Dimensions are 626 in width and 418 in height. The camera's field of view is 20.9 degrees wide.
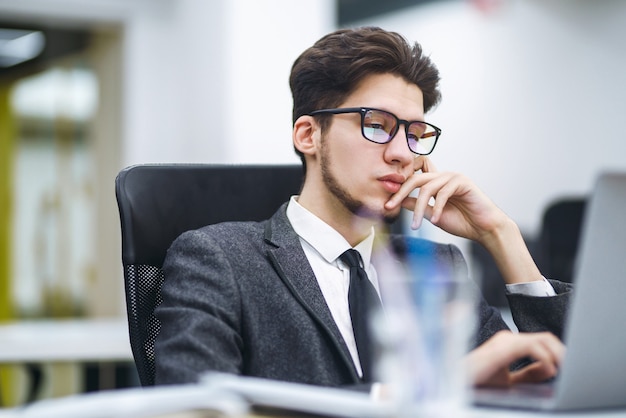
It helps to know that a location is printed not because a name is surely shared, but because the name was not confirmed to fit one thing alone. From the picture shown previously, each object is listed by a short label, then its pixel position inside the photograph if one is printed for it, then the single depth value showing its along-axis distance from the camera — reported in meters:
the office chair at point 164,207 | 2.05
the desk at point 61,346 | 2.91
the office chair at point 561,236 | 3.24
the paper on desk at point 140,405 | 1.59
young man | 1.97
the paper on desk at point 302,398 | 1.62
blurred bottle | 1.60
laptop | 1.66
